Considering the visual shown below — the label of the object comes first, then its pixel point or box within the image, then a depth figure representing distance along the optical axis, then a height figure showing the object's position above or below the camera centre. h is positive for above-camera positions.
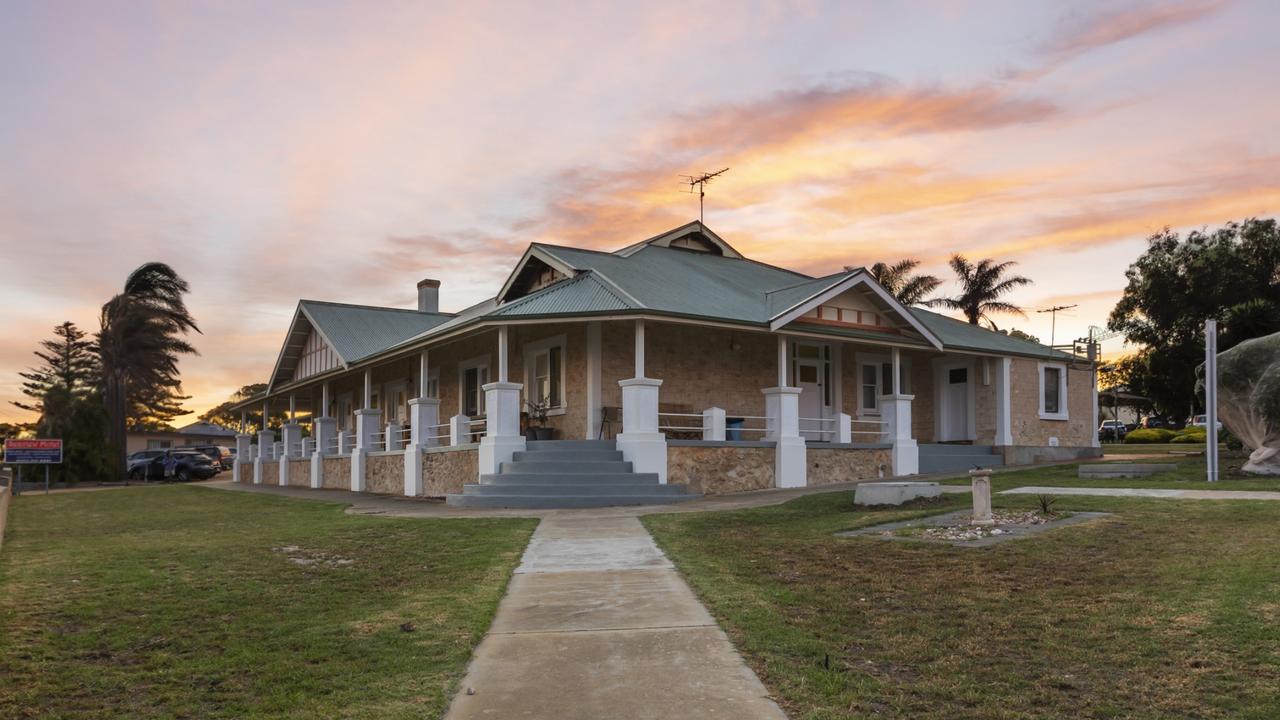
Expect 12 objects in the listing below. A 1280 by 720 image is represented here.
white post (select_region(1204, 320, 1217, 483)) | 15.55 +0.41
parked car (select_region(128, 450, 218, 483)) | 46.41 -2.04
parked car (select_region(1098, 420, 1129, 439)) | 58.59 -0.40
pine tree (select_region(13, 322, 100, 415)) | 63.41 +3.91
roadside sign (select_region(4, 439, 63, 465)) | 31.70 -0.90
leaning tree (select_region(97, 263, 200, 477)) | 48.31 +4.28
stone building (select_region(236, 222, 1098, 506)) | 19.58 +0.86
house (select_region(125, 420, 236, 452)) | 81.88 -1.17
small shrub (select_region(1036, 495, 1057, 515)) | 11.91 -0.98
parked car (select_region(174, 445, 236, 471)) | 59.86 -1.98
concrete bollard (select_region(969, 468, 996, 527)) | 11.70 -0.84
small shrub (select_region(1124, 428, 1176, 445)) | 45.66 -0.54
